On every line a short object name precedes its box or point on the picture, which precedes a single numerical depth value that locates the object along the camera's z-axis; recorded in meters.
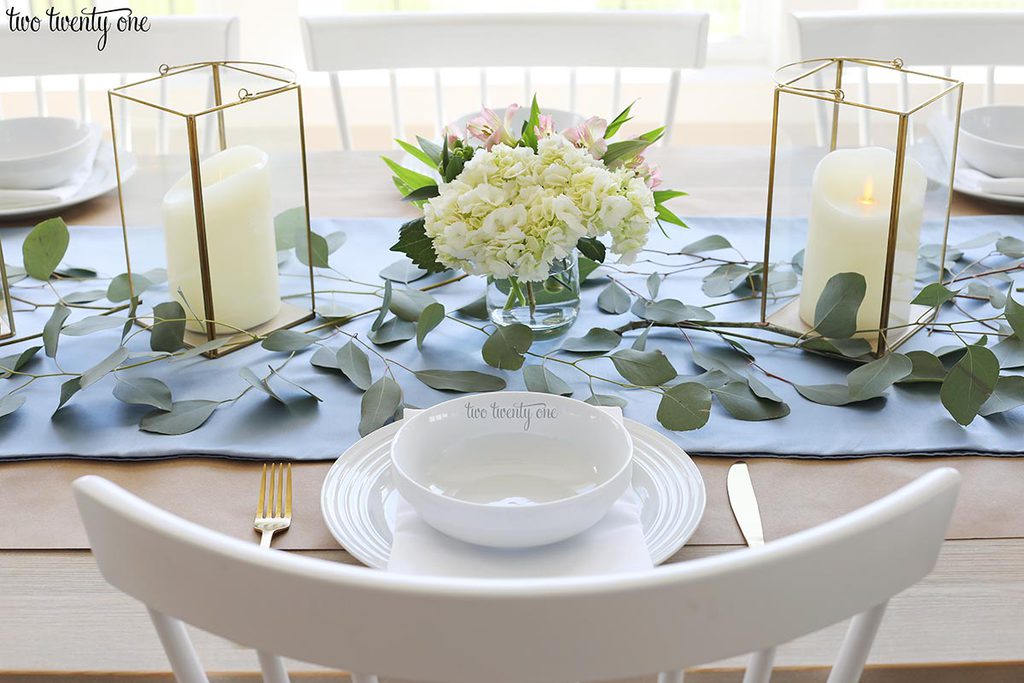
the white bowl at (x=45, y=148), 1.41
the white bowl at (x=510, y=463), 0.67
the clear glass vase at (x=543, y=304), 1.06
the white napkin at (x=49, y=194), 1.39
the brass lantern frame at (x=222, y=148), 0.99
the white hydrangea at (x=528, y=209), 0.93
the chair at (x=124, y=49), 1.94
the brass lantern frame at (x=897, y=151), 0.96
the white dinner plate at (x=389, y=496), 0.73
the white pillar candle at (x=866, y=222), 0.99
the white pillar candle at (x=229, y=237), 1.02
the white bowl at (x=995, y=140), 1.43
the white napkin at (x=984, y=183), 1.42
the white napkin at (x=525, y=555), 0.68
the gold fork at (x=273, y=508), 0.77
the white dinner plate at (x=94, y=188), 1.39
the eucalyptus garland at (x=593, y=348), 0.93
